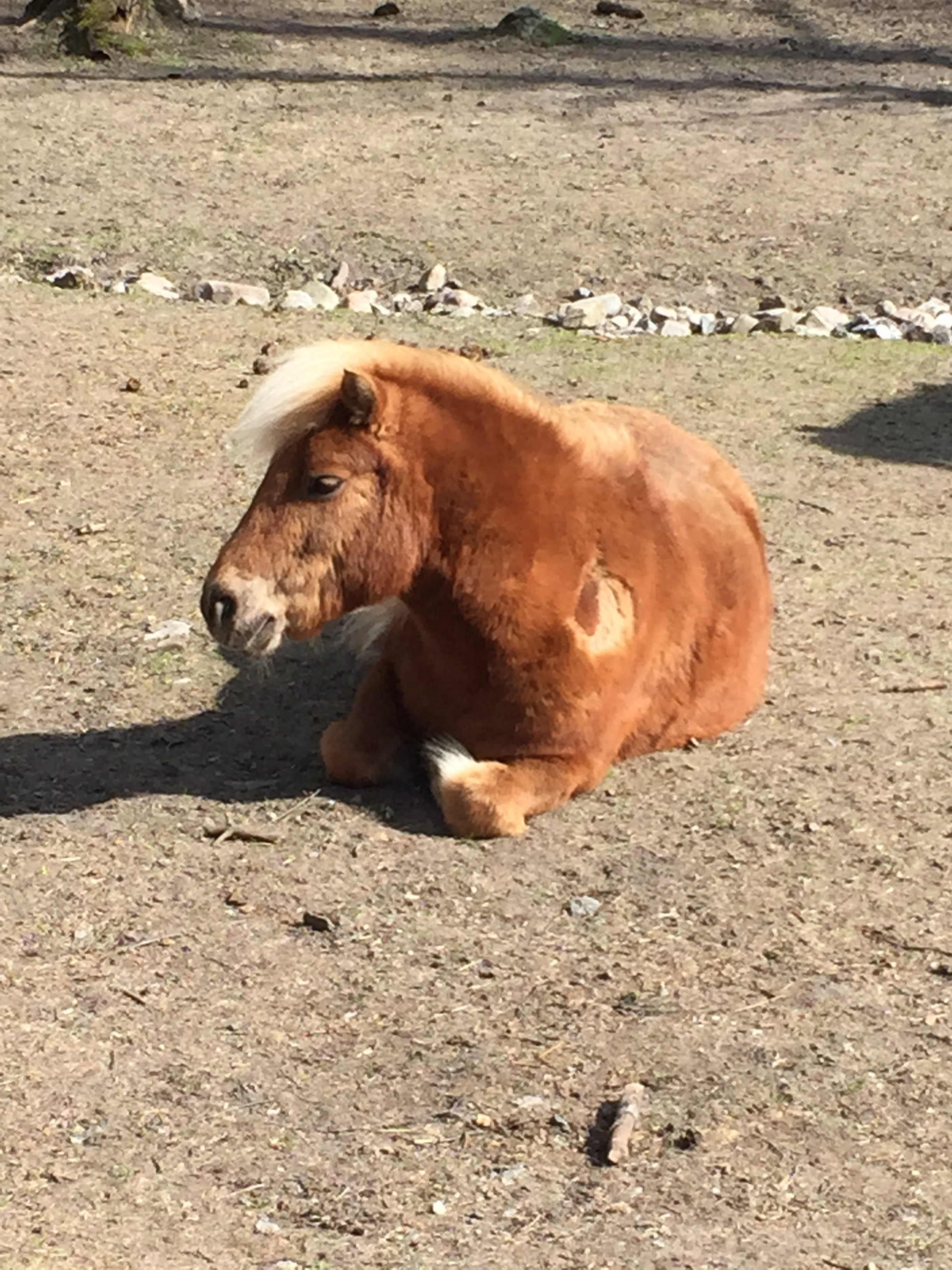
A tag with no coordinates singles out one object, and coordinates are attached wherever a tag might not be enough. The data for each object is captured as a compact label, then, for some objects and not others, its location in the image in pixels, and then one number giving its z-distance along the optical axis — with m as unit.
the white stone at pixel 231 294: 9.59
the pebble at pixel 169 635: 6.18
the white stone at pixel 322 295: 9.55
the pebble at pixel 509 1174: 3.75
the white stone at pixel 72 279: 9.61
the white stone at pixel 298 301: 9.50
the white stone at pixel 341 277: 9.84
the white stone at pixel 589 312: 9.50
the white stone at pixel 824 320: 9.70
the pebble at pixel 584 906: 4.70
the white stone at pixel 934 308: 9.93
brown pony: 4.80
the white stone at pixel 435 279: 9.88
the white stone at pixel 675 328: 9.55
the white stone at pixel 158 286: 9.62
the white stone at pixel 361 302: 9.47
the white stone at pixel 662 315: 9.72
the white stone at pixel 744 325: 9.66
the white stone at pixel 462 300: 9.68
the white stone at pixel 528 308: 9.66
